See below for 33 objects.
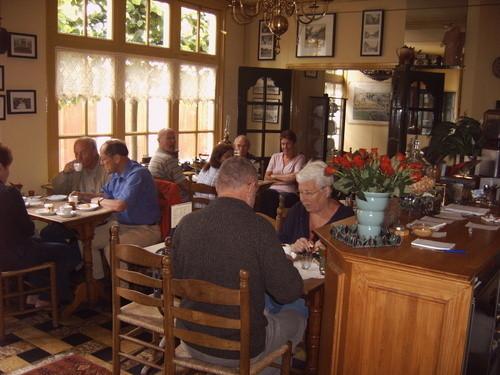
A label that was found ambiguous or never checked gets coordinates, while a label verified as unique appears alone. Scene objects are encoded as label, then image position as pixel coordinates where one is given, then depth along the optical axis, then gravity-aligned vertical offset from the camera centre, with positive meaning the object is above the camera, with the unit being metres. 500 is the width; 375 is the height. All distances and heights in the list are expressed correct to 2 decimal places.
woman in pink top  6.29 -0.69
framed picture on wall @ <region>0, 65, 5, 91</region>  4.90 +0.25
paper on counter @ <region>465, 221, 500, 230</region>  2.93 -0.55
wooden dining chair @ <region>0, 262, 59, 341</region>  3.70 -1.35
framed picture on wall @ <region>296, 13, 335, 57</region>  7.22 +1.05
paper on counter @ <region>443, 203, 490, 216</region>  3.29 -0.53
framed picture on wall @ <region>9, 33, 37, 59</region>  4.96 +0.56
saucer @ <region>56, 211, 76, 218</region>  3.98 -0.77
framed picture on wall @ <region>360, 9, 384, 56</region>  6.86 +1.09
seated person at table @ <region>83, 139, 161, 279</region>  4.34 -0.72
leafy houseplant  4.44 -0.13
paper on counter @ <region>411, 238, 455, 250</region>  2.45 -0.55
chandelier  3.91 +0.76
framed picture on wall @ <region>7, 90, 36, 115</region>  5.01 +0.05
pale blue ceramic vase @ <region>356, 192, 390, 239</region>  2.48 -0.43
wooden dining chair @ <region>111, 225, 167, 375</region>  2.60 -0.89
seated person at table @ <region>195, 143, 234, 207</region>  5.13 -0.45
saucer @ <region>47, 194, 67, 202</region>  4.56 -0.75
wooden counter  2.18 -0.78
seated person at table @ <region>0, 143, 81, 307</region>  3.56 -0.98
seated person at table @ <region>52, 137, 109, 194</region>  4.91 -0.60
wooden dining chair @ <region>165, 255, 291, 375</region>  2.14 -0.84
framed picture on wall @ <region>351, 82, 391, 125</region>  9.99 +0.30
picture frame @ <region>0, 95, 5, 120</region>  4.93 -0.01
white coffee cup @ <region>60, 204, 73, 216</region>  3.99 -0.74
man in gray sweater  2.24 -0.58
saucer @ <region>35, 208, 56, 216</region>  4.04 -0.78
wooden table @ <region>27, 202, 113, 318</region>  3.99 -0.96
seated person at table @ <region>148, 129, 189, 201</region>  5.57 -0.58
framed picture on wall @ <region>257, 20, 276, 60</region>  7.71 +1.00
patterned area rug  3.28 -1.57
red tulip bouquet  2.46 -0.24
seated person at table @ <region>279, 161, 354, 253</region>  3.23 -0.56
